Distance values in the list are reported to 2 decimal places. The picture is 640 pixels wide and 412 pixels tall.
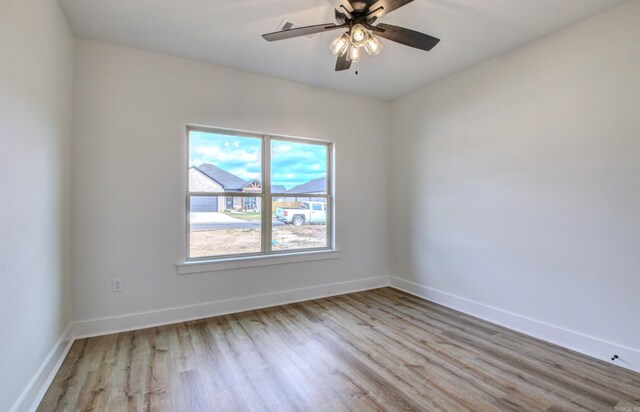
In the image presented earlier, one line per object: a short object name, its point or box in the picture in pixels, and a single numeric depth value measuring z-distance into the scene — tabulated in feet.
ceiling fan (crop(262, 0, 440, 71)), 6.09
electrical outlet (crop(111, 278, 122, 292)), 9.24
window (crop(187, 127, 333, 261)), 10.77
